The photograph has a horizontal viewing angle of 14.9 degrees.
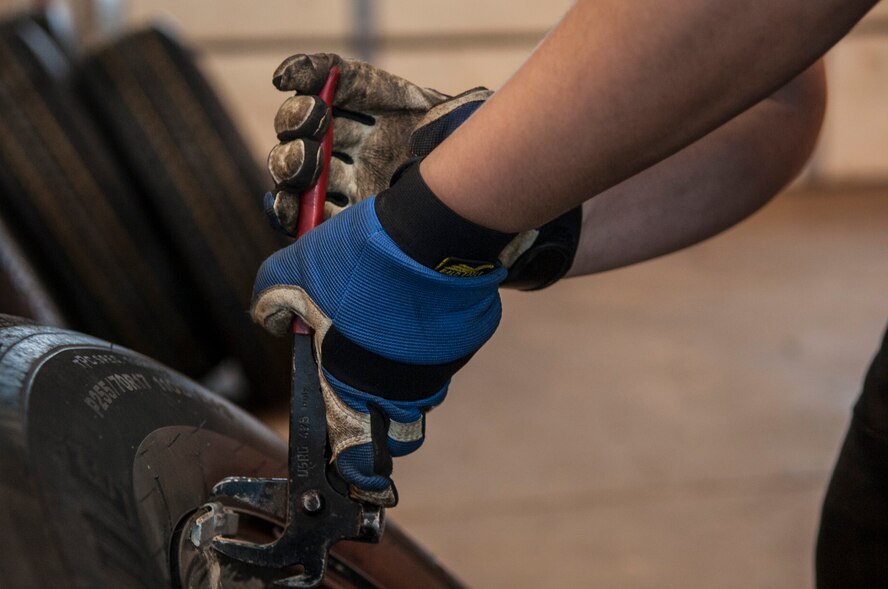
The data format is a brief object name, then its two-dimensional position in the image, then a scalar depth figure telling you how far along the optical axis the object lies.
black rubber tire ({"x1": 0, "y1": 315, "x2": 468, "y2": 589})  1.46
